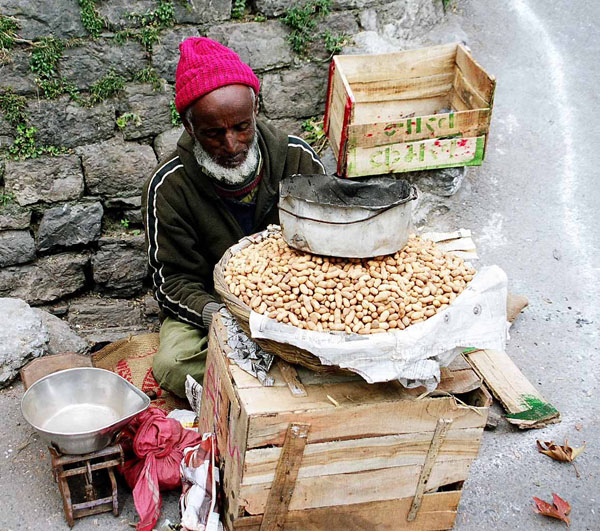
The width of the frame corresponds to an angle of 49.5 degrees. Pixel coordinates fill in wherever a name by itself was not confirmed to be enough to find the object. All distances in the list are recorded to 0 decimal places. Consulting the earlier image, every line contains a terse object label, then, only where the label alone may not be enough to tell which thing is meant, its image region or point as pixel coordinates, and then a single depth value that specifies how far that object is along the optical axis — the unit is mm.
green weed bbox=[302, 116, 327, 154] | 4848
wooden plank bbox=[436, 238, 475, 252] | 2721
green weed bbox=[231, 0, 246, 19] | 4357
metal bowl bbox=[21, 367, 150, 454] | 2732
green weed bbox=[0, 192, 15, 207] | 4086
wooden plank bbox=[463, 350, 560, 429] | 3154
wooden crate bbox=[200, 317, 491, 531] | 2248
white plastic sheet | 2096
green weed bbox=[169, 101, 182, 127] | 4348
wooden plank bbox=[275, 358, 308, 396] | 2305
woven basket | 2199
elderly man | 2811
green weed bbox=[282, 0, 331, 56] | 4523
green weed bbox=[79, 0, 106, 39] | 3928
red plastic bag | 2600
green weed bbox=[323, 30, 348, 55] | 4701
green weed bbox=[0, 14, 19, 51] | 3797
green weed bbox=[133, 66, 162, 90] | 4215
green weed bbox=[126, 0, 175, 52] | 4113
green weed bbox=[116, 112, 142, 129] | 4242
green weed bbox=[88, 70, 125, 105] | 4121
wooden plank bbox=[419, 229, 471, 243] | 2744
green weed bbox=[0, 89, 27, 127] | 3934
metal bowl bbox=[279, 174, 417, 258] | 2225
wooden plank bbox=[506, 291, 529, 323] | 3719
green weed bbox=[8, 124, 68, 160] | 4051
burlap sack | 3354
